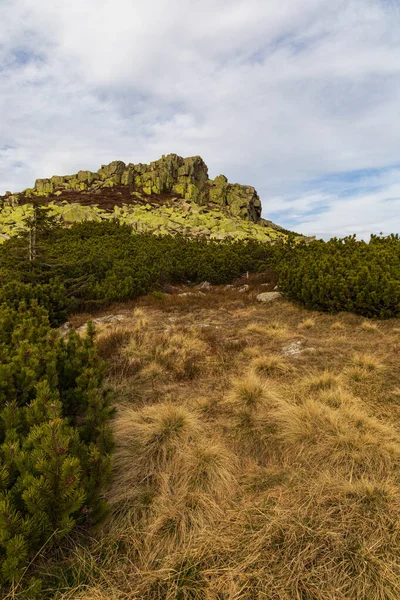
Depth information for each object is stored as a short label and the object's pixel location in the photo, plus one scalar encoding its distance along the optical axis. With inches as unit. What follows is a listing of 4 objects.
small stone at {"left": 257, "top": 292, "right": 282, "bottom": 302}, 429.0
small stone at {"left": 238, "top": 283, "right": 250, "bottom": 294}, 507.5
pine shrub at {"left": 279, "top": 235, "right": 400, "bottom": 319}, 298.7
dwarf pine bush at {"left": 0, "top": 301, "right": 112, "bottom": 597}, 67.6
